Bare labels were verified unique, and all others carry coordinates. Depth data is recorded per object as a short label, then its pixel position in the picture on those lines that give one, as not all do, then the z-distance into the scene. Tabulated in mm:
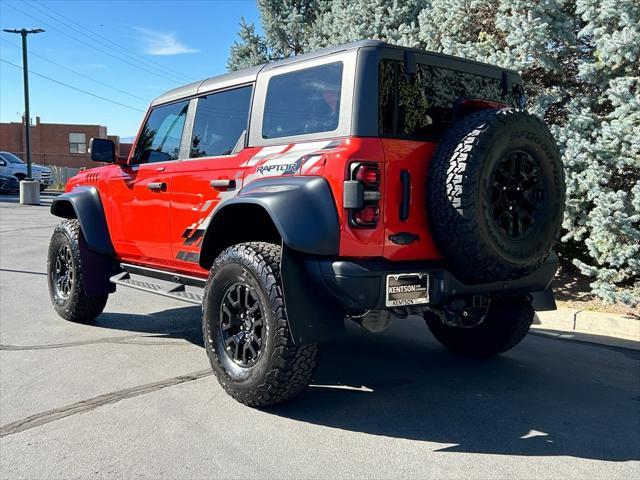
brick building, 52344
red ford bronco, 3301
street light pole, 25422
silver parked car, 28148
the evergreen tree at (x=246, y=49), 13375
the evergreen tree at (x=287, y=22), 12609
